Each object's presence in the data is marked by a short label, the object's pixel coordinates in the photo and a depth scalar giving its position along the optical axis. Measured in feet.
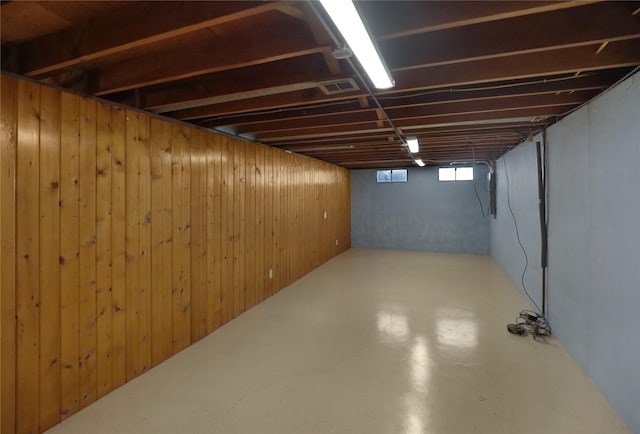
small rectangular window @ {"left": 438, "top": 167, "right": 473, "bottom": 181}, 26.41
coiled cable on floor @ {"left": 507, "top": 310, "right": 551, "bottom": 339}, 10.94
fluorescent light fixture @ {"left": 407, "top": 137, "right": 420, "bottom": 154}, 13.82
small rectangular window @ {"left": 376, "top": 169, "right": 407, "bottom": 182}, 28.27
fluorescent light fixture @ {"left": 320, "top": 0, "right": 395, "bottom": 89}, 3.93
